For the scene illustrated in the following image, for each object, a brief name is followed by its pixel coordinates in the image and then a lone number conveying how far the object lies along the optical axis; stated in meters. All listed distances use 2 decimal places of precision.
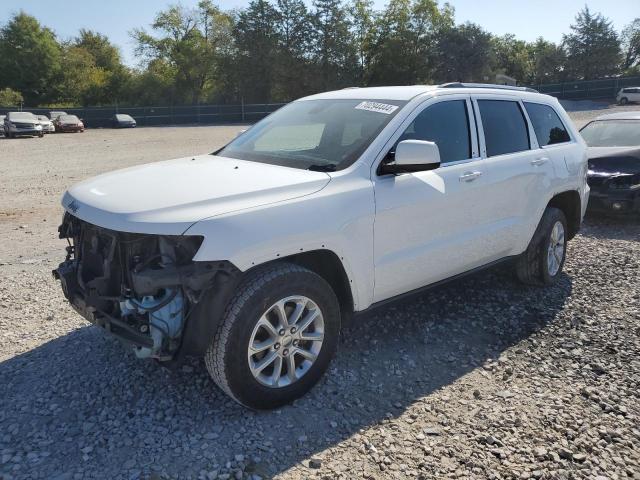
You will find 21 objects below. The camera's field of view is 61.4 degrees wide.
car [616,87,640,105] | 40.78
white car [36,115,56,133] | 35.09
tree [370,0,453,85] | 62.31
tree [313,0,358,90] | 60.16
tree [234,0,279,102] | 58.53
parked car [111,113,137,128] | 43.50
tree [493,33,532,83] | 69.62
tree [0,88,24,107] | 53.16
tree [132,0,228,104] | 66.06
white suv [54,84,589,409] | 2.89
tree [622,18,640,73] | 68.69
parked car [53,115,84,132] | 37.28
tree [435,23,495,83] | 59.31
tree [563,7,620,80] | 62.22
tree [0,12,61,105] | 59.69
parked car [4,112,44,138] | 31.42
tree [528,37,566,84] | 64.56
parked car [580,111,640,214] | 7.75
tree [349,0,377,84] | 64.81
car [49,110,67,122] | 41.10
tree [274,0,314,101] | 59.47
